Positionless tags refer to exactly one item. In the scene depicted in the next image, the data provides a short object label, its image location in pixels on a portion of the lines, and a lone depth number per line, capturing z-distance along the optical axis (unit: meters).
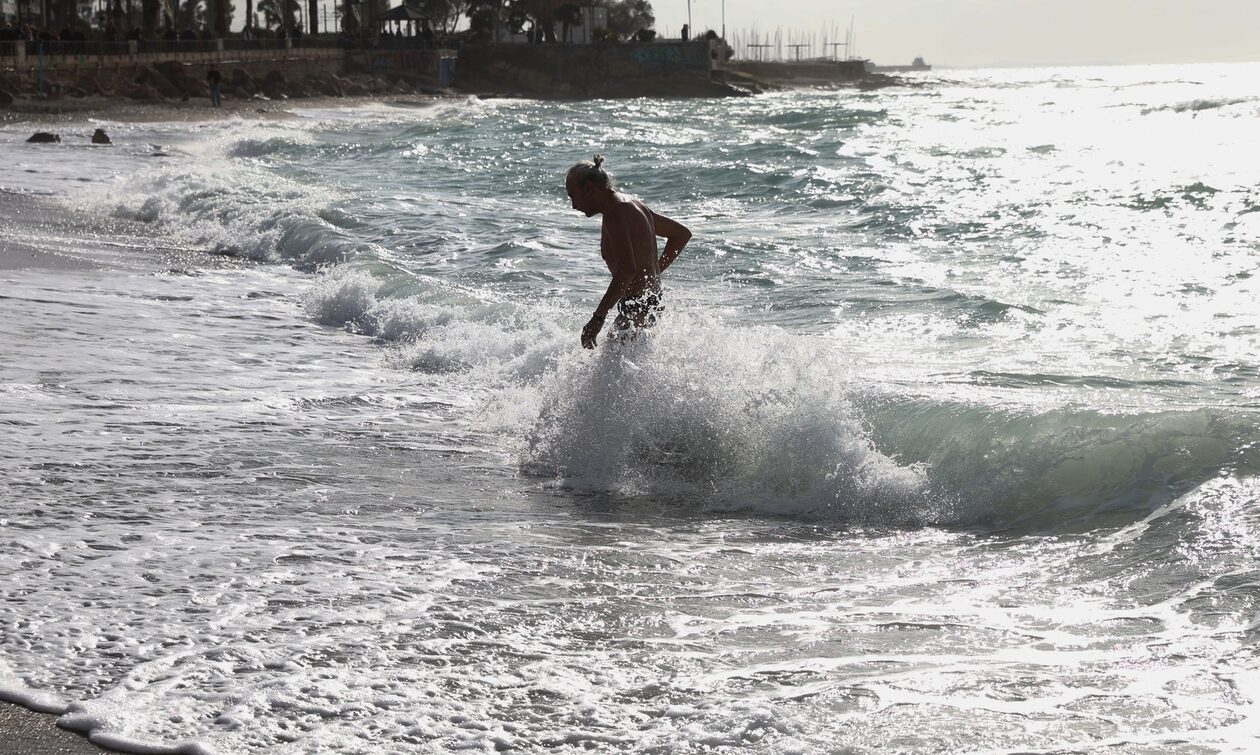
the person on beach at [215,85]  98.85
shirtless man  11.54
